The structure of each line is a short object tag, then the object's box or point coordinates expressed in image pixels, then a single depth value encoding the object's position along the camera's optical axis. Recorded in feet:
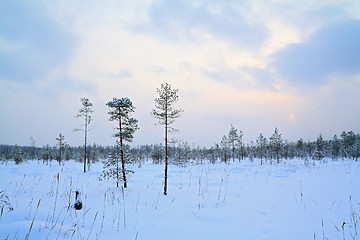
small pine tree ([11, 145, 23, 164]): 131.54
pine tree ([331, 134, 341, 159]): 204.23
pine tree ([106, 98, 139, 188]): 46.98
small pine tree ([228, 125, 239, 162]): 172.24
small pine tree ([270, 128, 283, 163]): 155.94
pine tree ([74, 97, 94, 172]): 88.20
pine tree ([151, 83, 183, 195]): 39.14
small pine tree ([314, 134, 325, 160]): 198.79
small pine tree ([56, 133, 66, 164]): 127.29
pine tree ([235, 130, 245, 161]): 178.89
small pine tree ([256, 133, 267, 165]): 172.76
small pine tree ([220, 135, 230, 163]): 179.50
